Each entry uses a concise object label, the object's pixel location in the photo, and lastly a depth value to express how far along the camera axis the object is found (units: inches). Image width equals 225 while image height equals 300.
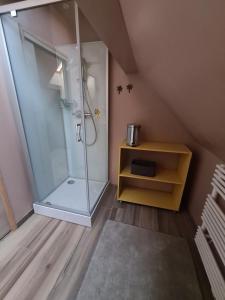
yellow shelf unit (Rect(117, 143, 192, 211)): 66.8
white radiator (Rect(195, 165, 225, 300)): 38.4
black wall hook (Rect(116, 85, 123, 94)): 73.0
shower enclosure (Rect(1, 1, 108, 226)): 52.5
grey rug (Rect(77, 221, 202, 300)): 41.8
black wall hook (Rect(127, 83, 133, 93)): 71.8
